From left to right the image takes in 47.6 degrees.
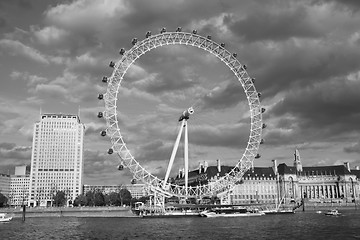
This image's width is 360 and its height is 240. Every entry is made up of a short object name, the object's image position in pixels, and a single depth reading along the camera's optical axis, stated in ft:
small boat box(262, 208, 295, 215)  389.93
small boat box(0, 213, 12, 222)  283.34
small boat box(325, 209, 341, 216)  331.69
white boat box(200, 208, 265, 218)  320.09
